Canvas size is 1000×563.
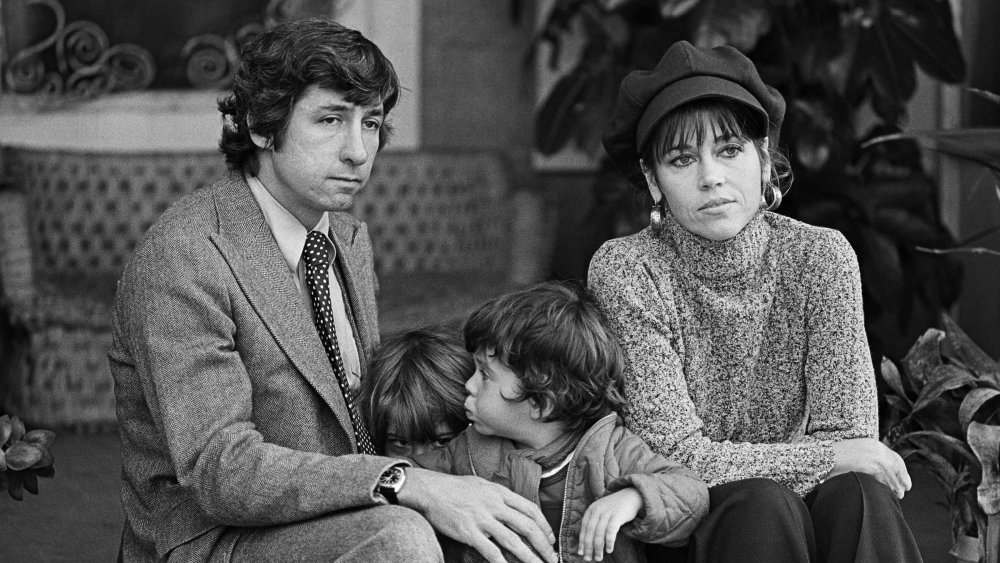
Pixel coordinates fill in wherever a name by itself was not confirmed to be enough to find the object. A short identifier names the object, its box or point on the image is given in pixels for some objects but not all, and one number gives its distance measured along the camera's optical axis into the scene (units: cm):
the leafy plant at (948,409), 493
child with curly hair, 456
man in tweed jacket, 443
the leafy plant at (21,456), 481
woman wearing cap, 455
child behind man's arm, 466
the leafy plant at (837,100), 617
